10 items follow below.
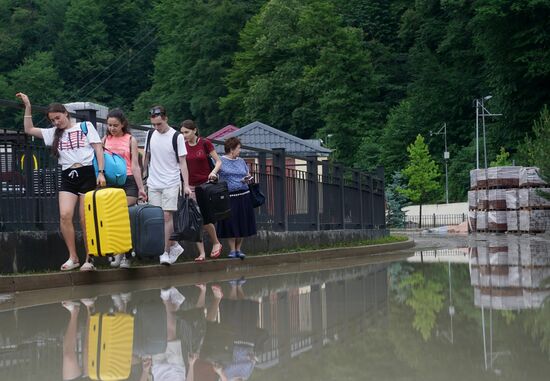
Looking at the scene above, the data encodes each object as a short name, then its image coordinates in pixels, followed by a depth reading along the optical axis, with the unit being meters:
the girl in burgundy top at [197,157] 13.34
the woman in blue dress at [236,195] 14.34
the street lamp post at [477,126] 65.41
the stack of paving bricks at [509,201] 35.03
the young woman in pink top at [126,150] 11.96
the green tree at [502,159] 64.68
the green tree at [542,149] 33.62
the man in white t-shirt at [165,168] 12.48
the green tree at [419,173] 72.88
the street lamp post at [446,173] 75.62
